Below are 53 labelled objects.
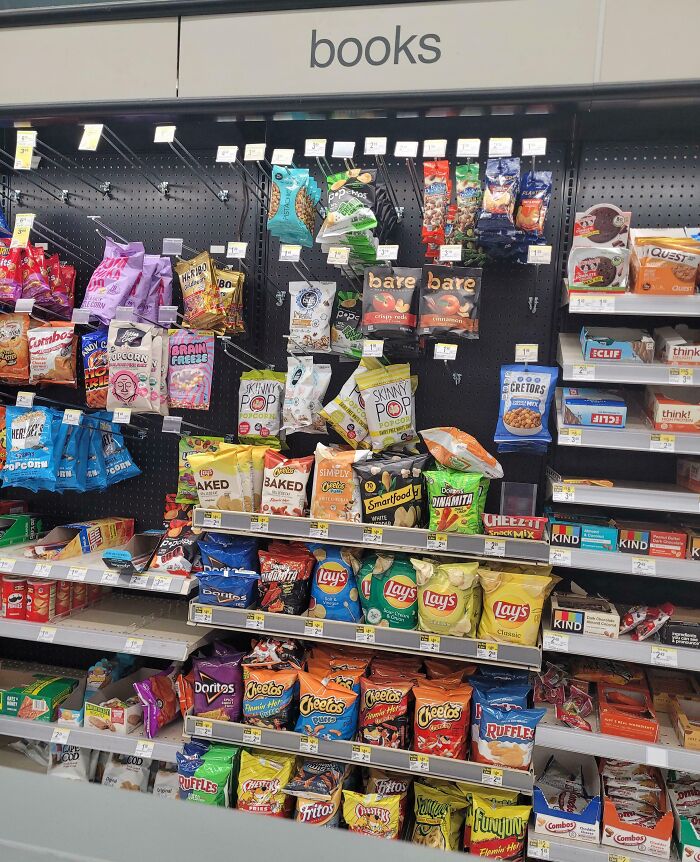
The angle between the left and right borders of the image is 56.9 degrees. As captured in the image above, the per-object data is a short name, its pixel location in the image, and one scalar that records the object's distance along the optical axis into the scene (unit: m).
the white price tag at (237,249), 2.66
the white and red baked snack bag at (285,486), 2.65
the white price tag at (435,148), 2.27
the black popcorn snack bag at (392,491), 2.54
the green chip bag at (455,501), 2.45
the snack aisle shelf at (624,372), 2.28
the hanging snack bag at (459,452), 2.50
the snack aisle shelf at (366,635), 2.43
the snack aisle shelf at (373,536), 2.41
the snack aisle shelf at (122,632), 2.77
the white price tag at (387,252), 2.49
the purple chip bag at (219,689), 2.70
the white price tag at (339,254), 2.45
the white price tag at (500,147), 2.26
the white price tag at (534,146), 2.21
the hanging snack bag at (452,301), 2.48
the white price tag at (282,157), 2.27
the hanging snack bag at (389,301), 2.52
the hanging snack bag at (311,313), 2.75
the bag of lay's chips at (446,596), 2.47
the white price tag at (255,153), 2.41
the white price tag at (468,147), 2.22
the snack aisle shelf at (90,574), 2.75
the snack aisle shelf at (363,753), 2.41
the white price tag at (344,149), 2.27
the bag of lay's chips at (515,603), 2.42
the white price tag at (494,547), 2.42
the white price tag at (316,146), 2.34
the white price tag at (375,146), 2.23
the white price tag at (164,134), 2.33
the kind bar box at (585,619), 2.39
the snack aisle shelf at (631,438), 2.29
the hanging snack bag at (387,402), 2.71
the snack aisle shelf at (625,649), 2.33
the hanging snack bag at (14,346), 3.04
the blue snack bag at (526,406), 2.45
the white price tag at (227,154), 2.39
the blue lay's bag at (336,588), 2.62
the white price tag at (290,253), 2.53
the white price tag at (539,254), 2.40
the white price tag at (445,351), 2.50
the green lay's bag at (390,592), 2.57
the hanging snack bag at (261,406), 2.87
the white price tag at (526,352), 2.52
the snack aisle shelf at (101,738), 2.78
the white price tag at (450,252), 2.41
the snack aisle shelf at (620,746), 2.29
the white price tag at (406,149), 2.27
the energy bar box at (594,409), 2.36
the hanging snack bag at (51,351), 3.01
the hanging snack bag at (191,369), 2.93
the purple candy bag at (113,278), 2.92
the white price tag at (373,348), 2.53
